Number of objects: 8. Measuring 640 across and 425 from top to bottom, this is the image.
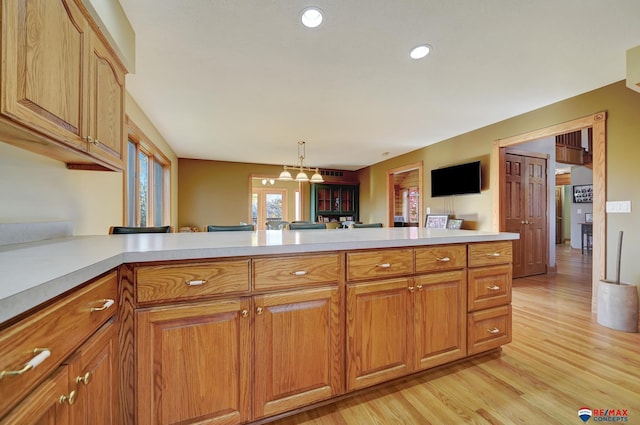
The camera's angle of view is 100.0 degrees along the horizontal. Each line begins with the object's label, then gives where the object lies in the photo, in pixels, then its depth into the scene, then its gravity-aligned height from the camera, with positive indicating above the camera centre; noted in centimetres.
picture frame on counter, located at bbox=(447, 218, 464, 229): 436 -17
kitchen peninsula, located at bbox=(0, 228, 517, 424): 71 -42
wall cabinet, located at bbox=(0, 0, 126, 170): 90 +55
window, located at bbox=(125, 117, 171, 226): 318 +44
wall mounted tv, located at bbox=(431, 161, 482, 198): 412 +54
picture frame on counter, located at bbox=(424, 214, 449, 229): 470 -14
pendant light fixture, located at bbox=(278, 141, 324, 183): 457 +63
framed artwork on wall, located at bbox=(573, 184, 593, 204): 726 +53
